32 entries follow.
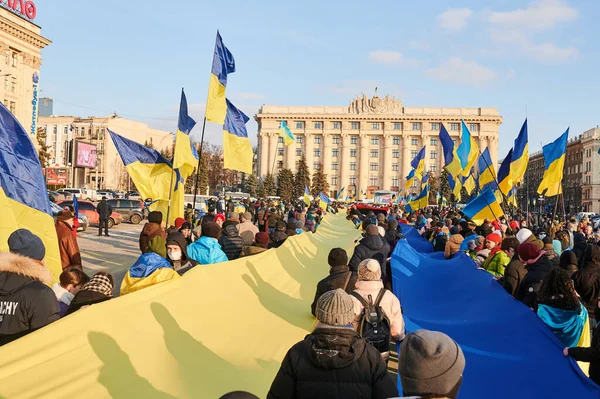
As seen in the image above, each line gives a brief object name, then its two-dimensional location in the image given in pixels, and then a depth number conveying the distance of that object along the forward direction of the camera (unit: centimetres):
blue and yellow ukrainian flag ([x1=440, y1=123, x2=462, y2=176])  1945
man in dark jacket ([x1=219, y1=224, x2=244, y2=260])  970
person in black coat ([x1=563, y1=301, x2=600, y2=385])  489
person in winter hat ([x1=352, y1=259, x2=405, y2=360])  540
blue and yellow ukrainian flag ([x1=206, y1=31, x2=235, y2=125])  1159
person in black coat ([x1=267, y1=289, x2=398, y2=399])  294
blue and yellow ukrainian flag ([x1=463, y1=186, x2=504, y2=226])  1384
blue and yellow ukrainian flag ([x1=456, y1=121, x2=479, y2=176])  1834
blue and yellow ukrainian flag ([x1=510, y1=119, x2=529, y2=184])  1608
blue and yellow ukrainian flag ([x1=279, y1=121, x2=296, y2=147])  3179
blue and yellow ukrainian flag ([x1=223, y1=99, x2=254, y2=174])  1202
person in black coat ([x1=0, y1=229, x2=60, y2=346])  405
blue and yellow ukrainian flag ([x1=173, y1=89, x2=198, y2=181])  1070
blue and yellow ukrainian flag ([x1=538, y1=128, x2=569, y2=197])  1575
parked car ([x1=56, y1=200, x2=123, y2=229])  2888
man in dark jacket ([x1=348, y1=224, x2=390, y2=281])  882
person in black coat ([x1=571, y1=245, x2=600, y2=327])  734
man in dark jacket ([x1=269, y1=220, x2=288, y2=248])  1176
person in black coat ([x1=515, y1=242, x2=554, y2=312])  707
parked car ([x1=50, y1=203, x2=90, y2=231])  2588
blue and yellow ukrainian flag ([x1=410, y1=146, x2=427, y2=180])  3203
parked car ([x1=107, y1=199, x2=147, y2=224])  3331
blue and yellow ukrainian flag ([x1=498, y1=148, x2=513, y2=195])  1698
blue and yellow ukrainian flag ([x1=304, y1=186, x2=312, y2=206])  3322
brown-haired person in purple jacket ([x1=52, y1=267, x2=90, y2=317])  520
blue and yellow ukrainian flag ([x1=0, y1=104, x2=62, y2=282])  599
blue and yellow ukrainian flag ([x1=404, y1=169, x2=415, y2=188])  3476
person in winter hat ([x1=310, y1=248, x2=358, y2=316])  613
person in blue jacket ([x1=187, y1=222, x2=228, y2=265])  802
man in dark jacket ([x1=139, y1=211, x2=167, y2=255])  936
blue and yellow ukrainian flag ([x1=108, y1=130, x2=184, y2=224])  1072
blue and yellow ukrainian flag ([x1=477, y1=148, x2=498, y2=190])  1644
